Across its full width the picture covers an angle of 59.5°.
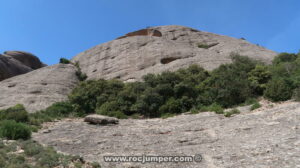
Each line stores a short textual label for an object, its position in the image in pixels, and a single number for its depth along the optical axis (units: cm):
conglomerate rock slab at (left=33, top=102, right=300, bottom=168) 717
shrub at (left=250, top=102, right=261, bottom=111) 1290
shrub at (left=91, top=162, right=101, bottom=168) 717
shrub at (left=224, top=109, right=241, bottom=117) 1247
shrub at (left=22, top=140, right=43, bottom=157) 766
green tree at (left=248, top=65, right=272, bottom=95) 1632
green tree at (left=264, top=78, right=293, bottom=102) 1367
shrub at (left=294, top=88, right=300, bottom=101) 1241
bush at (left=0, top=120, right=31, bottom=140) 970
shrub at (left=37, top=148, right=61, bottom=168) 690
